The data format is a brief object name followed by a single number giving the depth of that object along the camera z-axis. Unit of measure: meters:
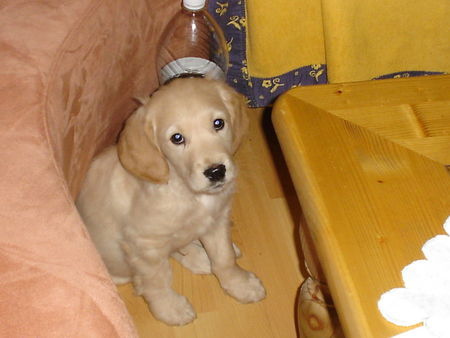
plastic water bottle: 0.89
